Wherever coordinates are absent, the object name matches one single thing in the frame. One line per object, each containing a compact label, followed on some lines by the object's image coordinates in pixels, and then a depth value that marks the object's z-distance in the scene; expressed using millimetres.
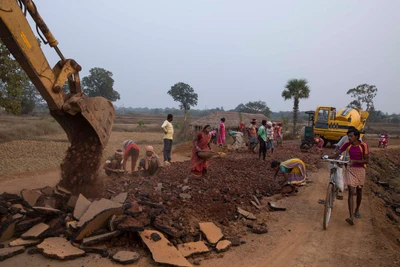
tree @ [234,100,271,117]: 62300
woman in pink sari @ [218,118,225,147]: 15850
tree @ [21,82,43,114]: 39750
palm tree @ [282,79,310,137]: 29938
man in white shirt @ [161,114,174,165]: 10386
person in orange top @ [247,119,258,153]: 14633
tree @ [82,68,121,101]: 52969
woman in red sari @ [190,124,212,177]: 7895
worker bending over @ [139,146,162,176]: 9000
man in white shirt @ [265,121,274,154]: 14252
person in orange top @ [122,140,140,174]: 8961
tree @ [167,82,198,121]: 59469
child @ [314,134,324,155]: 16859
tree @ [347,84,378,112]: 45656
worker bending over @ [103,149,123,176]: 8805
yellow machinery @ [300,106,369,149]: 17812
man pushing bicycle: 5957
